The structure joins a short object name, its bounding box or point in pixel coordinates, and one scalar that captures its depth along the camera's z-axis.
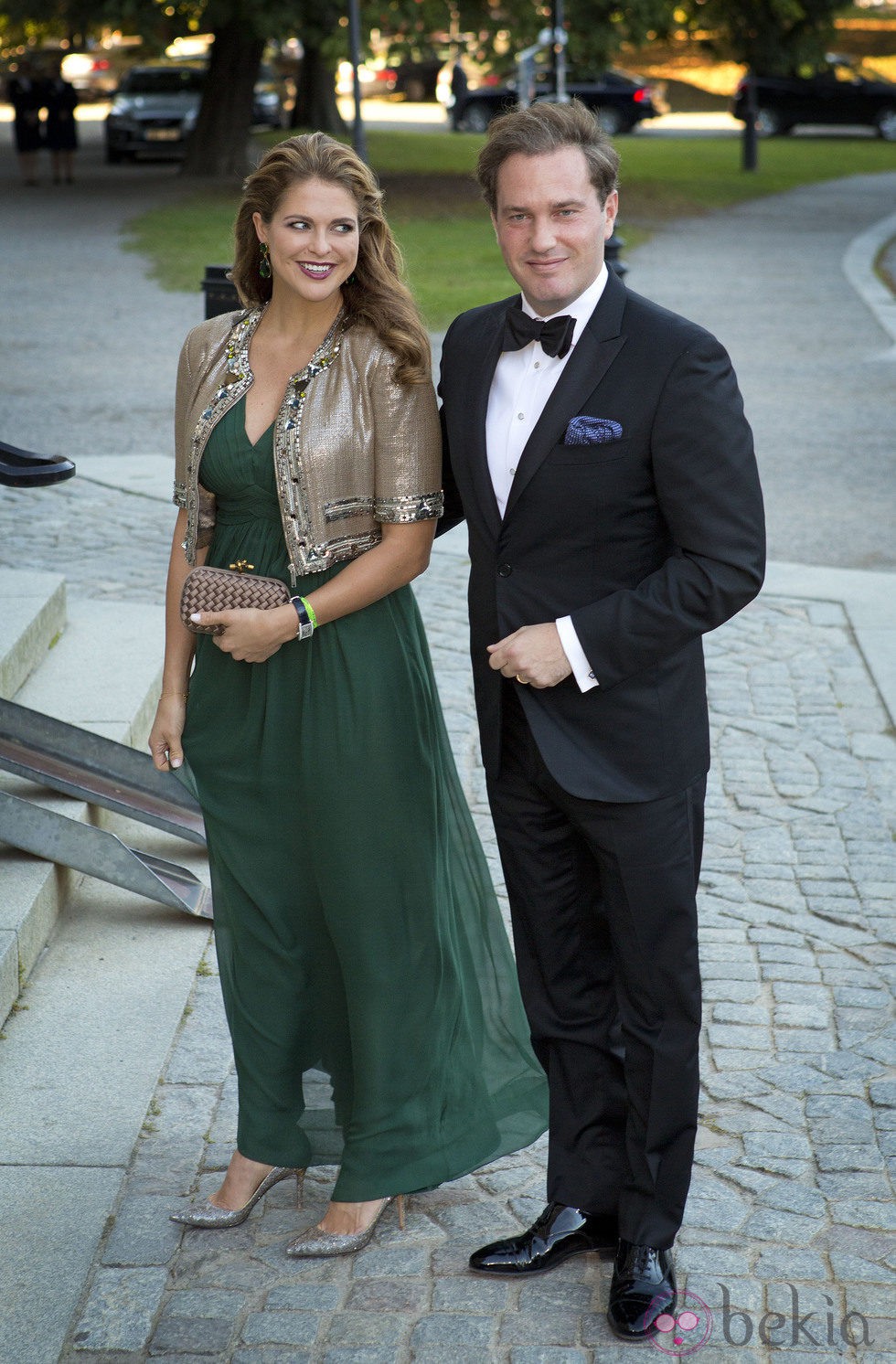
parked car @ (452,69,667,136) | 40.44
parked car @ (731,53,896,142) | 41.34
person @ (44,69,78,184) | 26.88
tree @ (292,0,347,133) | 31.22
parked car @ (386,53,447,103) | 53.56
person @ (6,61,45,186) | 26.80
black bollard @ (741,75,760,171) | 31.71
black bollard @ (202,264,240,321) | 7.69
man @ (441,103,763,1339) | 2.75
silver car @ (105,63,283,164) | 32.03
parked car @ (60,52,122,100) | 54.19
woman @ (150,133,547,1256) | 3.03
